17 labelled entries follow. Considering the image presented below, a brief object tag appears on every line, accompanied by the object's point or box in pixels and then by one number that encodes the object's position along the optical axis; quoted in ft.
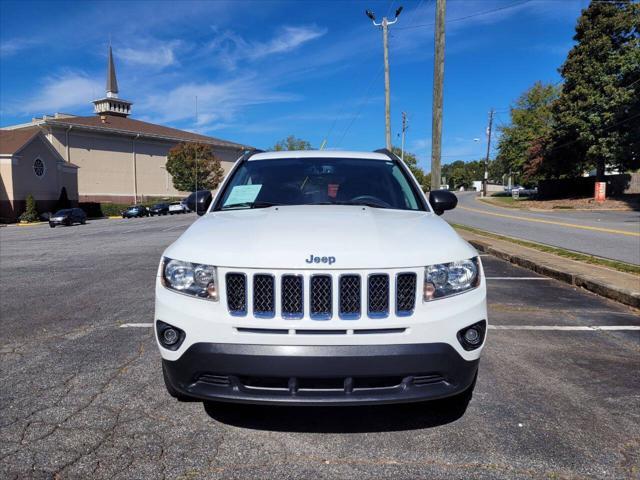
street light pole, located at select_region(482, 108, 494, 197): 240.32
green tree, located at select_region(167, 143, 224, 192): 203.10
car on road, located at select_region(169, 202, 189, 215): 176.96
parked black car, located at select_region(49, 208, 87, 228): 112.27
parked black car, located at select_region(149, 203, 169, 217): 167.22
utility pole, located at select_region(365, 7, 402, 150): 94.94
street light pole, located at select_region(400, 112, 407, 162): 227.81
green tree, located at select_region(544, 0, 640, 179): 111.45
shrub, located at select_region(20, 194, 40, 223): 129.18
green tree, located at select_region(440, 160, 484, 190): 492.54
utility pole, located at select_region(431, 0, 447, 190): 51.55
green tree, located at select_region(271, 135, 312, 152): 302.99
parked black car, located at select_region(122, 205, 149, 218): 153.58
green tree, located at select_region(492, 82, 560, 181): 177.94
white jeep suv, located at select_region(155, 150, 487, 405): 8.59
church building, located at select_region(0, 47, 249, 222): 132.46
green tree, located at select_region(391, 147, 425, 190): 364.17
